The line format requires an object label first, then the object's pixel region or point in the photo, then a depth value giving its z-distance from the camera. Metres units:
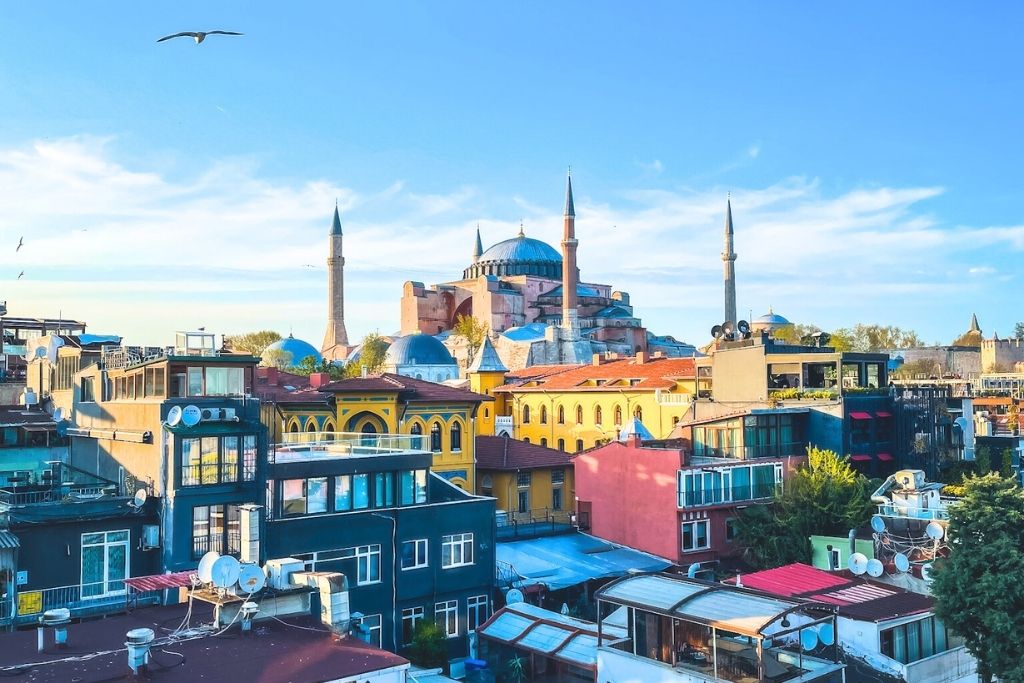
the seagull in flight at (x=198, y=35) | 14.55
